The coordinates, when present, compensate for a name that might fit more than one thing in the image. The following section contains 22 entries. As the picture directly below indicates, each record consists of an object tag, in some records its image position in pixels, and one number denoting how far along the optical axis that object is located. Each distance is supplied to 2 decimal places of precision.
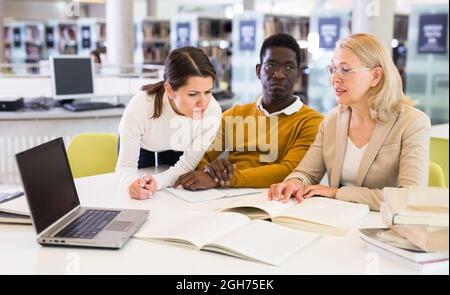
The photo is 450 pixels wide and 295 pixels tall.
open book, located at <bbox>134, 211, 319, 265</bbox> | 1.39
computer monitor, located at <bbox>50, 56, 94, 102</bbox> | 4.75
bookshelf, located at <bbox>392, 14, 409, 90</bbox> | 8.01
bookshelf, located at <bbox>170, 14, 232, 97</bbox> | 9.06
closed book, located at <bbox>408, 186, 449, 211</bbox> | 1.21
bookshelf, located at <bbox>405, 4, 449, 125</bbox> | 6.50
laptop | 1.42
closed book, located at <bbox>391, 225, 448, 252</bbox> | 1.22
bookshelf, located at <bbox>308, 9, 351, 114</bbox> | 7.33
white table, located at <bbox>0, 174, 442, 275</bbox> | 1.31
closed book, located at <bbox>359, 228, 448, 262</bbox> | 1.28
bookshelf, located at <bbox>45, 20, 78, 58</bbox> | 12.01
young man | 2.41
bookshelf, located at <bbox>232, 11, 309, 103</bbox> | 8.16
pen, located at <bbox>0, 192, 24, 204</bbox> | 1.82
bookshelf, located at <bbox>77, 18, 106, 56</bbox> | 11.38
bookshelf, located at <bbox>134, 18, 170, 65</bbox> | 10.34
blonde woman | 1.96
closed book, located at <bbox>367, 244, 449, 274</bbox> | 1.27
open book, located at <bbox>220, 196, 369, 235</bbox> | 1.61
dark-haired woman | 2.09
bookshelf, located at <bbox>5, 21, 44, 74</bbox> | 12.71
